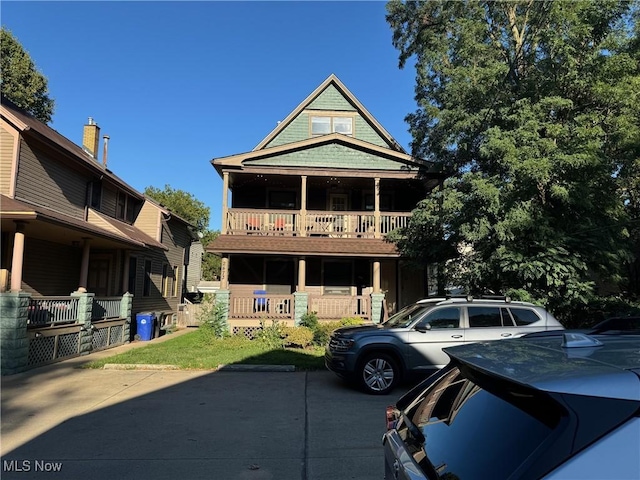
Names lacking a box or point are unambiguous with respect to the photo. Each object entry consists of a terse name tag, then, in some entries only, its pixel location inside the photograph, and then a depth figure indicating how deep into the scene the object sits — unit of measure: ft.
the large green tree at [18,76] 80.74
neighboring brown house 38.81
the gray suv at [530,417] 4.55
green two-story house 51.21
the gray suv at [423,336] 26.61
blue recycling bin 54.65
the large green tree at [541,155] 39.01
